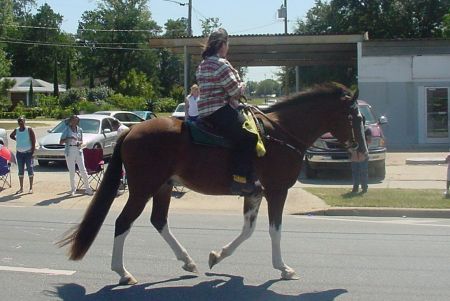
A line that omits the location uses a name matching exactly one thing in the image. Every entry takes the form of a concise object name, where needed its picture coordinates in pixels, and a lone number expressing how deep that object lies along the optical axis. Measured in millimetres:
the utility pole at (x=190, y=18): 40375
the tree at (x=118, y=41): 90438
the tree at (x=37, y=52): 103750
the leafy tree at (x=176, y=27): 103375
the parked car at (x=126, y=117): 26378
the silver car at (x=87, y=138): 19719
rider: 6652
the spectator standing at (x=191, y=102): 13188
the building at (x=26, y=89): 85250
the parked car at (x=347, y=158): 16516
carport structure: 24250
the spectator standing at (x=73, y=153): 14745
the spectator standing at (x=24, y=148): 15109
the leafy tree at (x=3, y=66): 52616
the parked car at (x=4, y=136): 20744
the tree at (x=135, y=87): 66250
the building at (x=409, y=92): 24281
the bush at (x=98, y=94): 65250
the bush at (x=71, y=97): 64831
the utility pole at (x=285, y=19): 46778
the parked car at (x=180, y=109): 25234
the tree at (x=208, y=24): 64875
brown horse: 6707
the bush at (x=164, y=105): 62238
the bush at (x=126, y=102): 52469
